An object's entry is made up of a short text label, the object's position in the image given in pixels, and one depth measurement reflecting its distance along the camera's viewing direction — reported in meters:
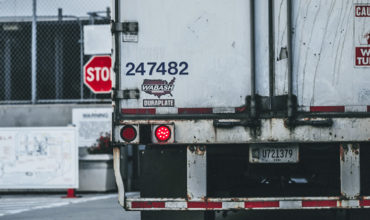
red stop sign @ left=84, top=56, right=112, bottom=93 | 17.53
